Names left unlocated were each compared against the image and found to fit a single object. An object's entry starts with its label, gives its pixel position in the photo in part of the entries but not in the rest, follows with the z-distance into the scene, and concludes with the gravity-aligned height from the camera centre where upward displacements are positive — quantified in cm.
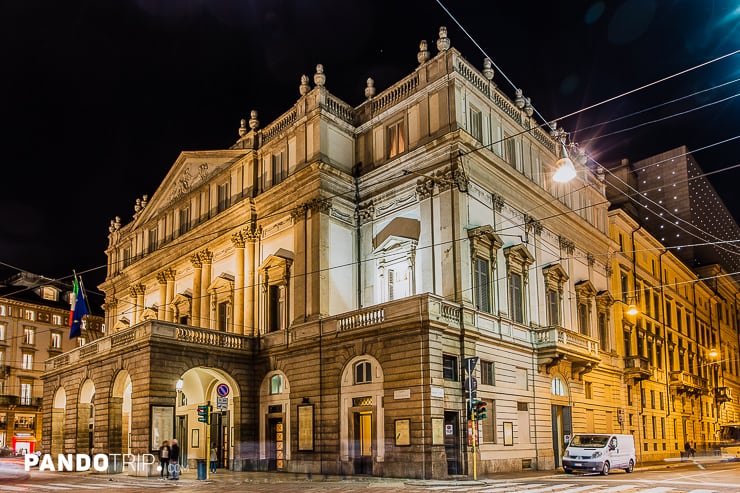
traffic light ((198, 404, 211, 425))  2589 -154
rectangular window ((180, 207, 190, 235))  4335 +892
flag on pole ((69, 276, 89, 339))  3628 +303
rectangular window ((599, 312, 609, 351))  4038 +166
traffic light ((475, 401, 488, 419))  2445 -150
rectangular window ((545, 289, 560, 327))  3544 +275
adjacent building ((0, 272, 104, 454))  6544 +234
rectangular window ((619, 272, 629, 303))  4509 +482
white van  2759 -346
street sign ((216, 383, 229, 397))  2453 -67
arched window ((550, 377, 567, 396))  3369 -107
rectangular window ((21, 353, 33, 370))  6762 +114
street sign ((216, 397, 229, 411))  2498 -114
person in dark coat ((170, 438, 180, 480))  2633 -323
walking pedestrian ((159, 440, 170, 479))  2700 -323
